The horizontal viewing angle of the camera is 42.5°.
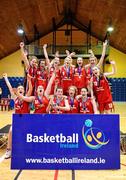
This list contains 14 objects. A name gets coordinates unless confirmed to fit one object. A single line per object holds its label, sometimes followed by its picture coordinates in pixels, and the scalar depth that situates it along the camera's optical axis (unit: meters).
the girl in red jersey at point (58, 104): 2.96
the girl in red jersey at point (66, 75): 3.53
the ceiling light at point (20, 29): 9.73
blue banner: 2.49
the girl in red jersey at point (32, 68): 3.66
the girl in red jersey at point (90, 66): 3.45
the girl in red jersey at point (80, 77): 3.52
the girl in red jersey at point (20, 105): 3.18
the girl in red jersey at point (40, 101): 2.97
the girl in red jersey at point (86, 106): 3.01
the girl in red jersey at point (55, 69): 3.40
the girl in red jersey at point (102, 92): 3.41
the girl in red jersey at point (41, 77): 3.70
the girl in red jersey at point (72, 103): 3.03
